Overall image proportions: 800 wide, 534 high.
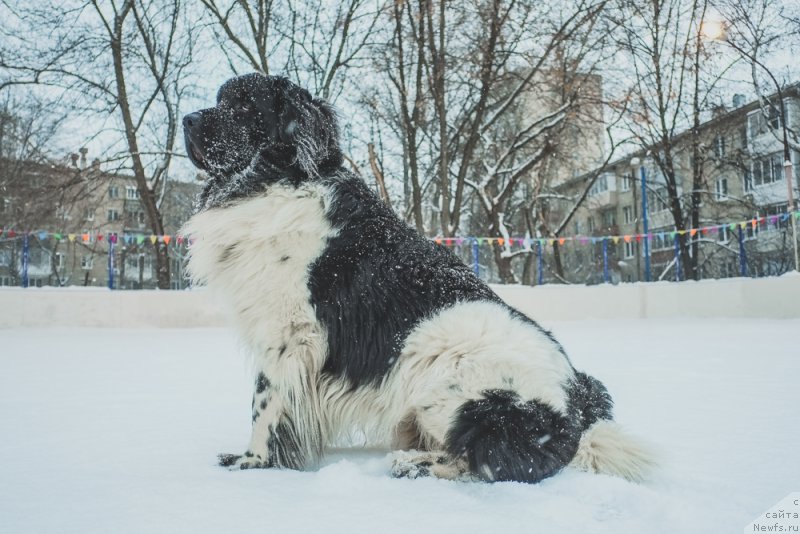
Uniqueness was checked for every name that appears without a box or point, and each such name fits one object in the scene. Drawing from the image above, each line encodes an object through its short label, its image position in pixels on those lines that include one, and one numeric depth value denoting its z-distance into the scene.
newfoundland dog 1.88
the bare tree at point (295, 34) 14.14
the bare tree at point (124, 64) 12.96
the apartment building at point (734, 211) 12.19
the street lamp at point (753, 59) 11.95
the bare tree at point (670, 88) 15.34
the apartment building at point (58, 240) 12.25
